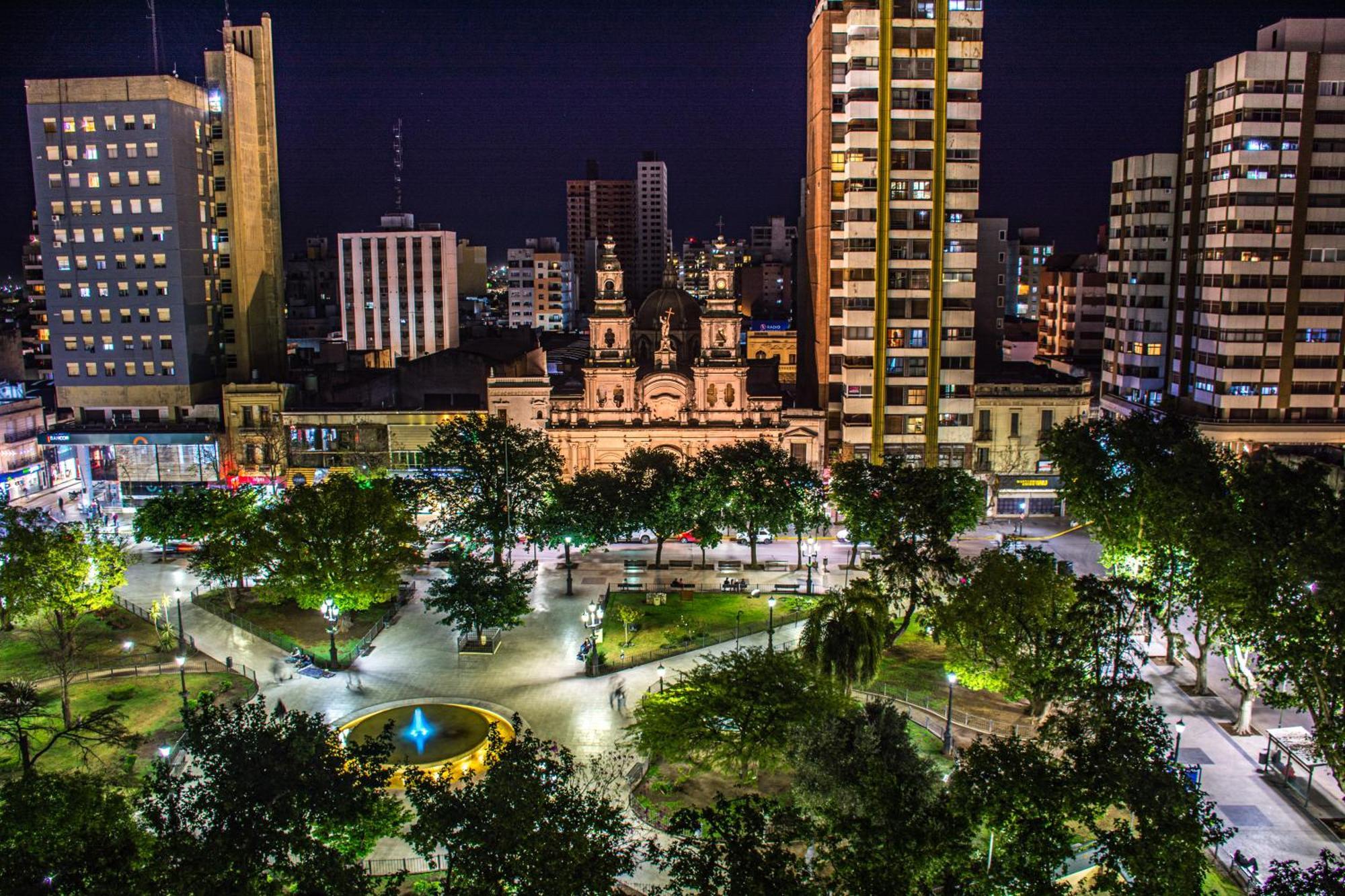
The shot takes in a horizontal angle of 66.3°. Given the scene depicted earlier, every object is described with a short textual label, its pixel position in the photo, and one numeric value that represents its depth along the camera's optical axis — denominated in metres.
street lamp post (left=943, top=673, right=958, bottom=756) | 40.31
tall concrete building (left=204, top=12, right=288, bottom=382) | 87.06
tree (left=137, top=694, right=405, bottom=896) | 22.39
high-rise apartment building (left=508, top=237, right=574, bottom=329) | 186.88
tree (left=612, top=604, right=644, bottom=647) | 52.12
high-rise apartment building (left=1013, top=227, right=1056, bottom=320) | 176.50
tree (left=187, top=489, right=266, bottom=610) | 53.44
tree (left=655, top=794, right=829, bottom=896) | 21.69
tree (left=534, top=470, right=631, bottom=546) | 61.84
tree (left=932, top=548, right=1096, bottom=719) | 37.91
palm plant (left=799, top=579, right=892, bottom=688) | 40.28
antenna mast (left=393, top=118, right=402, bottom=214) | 163.75
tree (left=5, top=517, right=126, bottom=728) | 44.06
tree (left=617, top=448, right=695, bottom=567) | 63.88
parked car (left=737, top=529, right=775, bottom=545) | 70.75
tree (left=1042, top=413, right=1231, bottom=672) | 42.44
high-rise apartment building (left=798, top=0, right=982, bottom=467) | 73.75
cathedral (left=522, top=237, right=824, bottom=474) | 80.19
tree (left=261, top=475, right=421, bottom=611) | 50.97
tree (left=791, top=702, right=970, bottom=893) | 23.45
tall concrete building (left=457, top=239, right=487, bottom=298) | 184.75
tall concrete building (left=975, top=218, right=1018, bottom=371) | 95.31
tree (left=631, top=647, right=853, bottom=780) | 34.75
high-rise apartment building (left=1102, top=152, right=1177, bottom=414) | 86.25
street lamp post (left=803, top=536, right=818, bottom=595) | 61.60
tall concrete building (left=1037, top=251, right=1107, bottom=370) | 125.19
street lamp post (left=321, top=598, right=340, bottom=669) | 50.25
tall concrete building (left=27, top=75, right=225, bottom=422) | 81.94
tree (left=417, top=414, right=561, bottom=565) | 62.53
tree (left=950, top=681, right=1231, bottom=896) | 24.28
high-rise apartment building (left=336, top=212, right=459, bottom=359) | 140.50
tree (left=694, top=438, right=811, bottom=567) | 63.12
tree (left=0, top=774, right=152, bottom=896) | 21.31
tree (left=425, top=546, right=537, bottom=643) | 49.66
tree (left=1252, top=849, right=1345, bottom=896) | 23.14
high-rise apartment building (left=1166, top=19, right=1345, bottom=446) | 73.00
